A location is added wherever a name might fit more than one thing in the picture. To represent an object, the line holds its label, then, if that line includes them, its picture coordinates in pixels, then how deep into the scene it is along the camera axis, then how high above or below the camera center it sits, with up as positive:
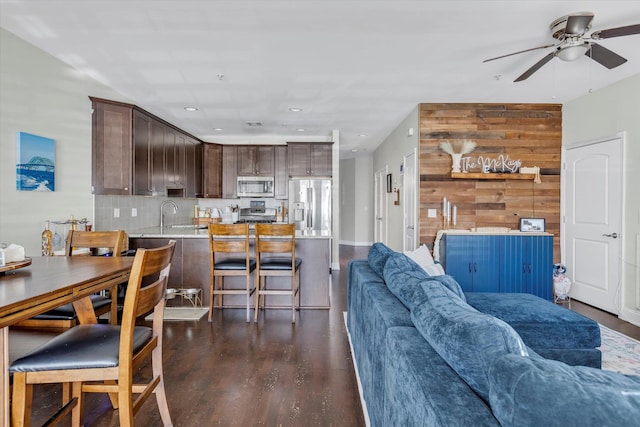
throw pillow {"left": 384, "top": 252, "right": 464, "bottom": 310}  1.50 -0.33
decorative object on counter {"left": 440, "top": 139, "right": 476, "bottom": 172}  4.80 +0.88
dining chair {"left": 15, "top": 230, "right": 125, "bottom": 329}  2.06 -0.59
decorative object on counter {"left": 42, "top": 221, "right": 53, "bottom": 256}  3.05 -0.26
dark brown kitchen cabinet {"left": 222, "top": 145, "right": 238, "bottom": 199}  6.82 +0.81
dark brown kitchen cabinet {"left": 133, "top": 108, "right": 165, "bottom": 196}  4.14 +0.73
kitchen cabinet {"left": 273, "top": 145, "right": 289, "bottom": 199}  6.77 +0.82
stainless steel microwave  6.75 +0.52
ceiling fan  2.44 +1.29
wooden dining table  1.24 -0.30
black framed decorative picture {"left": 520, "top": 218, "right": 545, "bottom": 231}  4.85 -0.15
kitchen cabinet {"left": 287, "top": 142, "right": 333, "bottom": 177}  6.62 +1.02
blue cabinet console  4.40 -0.62
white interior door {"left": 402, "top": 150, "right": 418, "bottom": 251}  5.11 +0.19
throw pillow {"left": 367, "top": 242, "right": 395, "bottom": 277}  2.37 -0.31
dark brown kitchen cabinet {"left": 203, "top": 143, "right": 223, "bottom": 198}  6.66 +0.83
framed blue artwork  2.95 +0.44
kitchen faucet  5.44 +0.08
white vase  4.79 +0.70
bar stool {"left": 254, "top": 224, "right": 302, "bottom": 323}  3.59 -0.39
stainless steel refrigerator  6.63 +0.21
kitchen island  4.07 -0.66
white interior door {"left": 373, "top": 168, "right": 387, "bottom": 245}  8.02 +0.17
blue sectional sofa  0.65 -0.38
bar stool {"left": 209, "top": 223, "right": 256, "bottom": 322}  3.60 -0.42
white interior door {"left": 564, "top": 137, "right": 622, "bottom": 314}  4.05 -0.10
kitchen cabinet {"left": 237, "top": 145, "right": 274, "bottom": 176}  6.77 +1.00
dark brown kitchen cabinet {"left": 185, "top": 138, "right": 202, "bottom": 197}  5.89 +0.80
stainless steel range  6.83 -0.02
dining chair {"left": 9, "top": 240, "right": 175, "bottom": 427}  1.39 -0.59
